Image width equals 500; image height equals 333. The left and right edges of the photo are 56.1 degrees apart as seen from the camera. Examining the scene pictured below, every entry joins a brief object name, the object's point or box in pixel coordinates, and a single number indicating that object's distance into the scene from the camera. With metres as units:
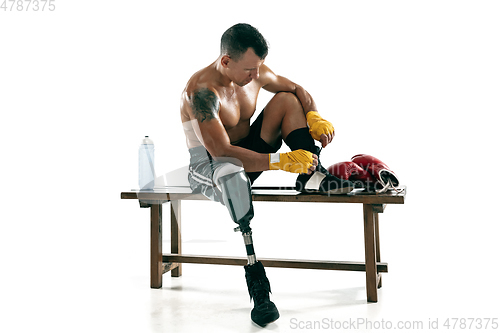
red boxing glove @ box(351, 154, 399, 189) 2.11
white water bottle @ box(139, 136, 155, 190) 2.42
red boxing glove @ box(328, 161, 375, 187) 2.16
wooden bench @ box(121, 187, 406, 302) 2.04
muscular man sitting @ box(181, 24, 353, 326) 1.96
